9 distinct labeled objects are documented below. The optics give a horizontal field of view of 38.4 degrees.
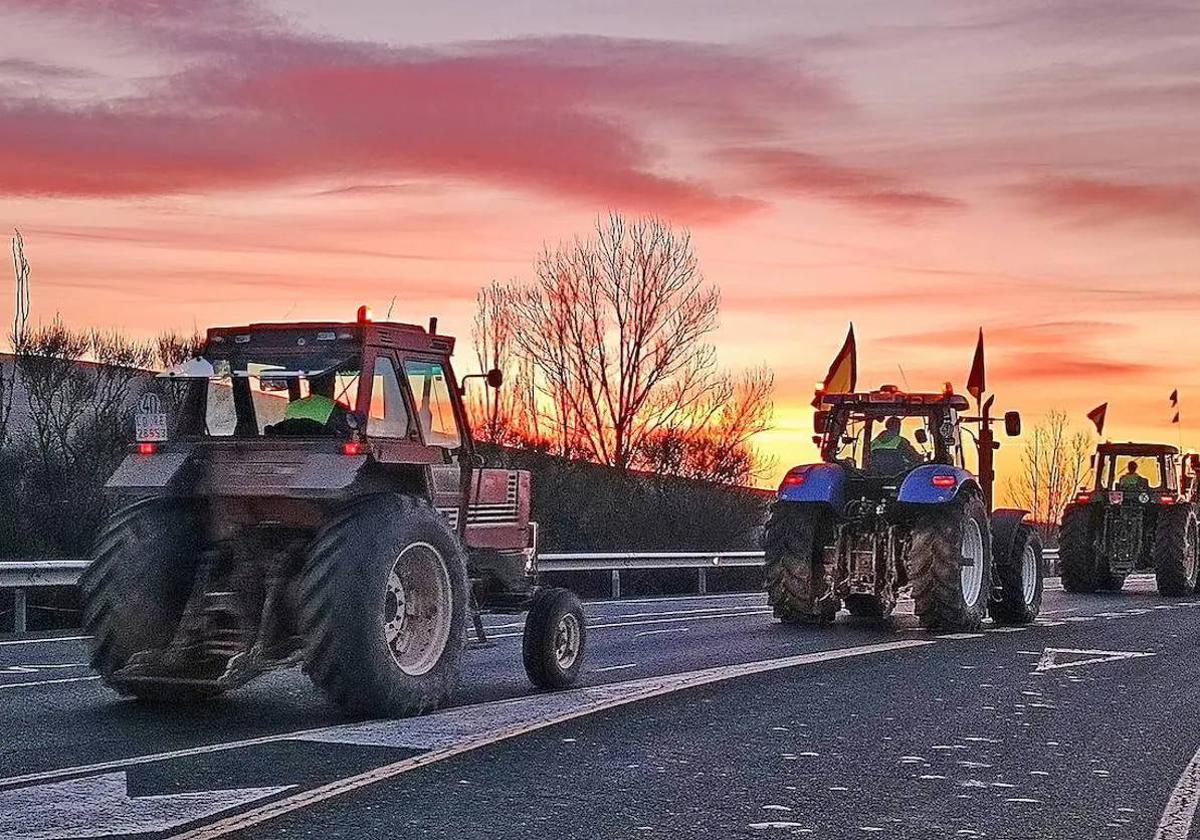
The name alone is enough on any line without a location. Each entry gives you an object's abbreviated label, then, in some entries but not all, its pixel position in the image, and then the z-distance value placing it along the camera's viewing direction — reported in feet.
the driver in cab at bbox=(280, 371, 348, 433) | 38.29
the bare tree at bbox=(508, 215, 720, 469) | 191.31
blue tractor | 60.95
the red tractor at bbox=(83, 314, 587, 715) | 35.63
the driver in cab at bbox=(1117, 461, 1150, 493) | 99.76
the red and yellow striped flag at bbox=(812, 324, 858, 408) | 91.40
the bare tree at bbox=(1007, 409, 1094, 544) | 318.86
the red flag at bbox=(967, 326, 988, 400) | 110.63
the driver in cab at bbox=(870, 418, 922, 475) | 65.10
